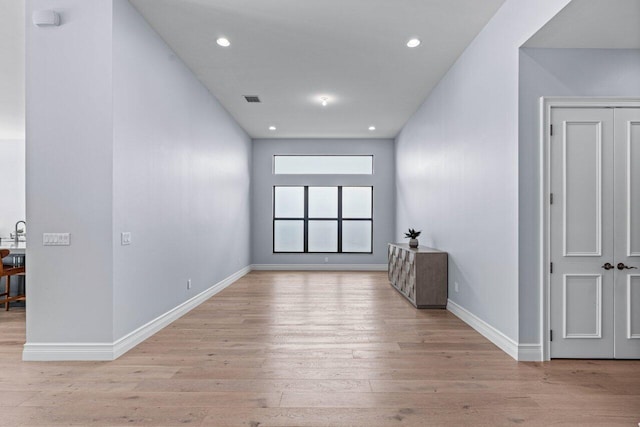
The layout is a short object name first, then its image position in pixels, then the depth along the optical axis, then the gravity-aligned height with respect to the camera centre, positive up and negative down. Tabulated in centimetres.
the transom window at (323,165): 934 +128
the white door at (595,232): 318 -15
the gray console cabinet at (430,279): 508 -89
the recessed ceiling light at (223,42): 416 +200
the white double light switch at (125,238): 332 -21
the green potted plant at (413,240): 592 -40
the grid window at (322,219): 930 -10
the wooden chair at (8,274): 462 -76
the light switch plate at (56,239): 315 -20
